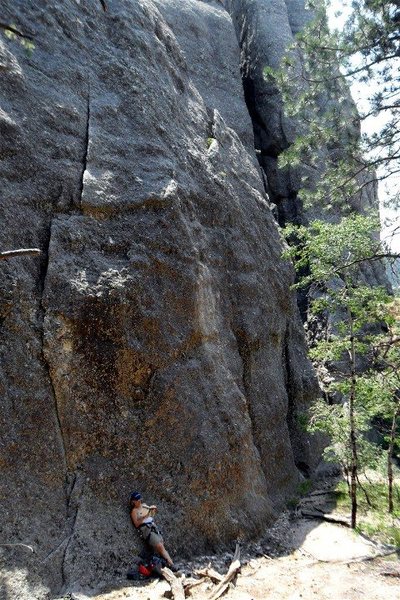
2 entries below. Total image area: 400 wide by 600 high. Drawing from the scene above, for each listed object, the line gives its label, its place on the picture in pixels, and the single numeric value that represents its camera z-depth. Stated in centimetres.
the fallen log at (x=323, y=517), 1114
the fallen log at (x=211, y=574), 798
